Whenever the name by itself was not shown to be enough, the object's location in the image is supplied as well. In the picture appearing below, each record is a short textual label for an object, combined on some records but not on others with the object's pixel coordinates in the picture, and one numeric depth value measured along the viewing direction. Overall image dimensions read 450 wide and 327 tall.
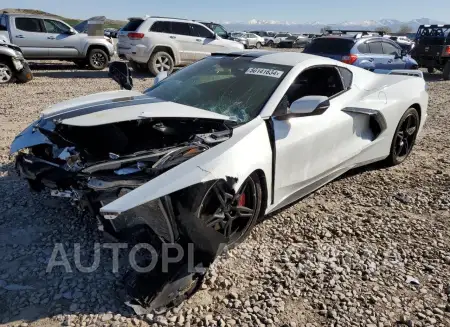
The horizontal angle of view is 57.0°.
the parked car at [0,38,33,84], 9.88
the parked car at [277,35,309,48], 37.72
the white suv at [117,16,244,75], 12.07
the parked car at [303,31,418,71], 10.08
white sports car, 2.59
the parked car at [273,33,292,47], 39.09
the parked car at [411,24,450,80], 14.18
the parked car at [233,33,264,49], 34.91
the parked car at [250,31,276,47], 39.54
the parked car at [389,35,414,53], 23.54
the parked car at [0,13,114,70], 12.39
